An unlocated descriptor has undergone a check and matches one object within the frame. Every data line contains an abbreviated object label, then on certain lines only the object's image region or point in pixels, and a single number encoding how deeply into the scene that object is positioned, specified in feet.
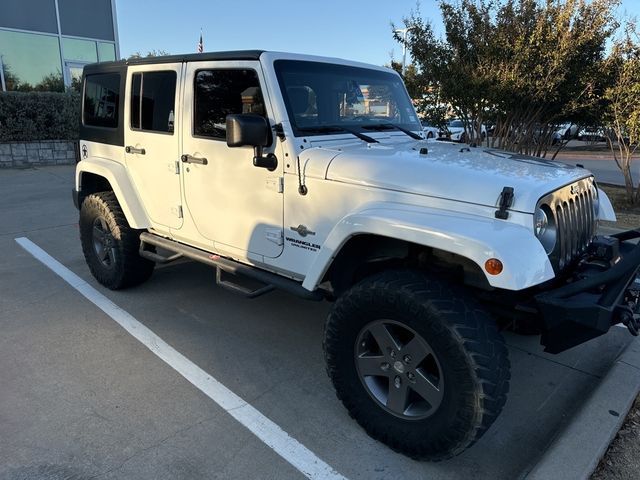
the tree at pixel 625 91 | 24.56
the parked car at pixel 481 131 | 28.69
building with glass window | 48.83
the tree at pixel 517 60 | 23.97
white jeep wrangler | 7.31
